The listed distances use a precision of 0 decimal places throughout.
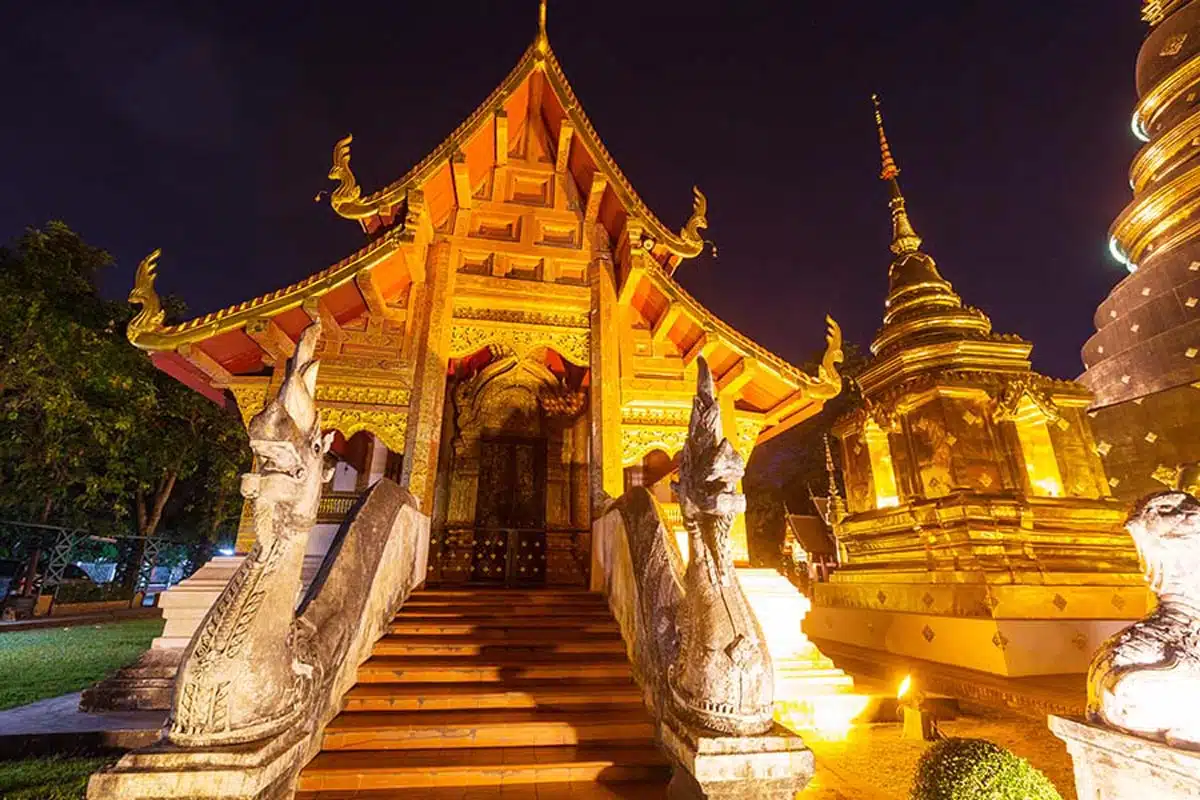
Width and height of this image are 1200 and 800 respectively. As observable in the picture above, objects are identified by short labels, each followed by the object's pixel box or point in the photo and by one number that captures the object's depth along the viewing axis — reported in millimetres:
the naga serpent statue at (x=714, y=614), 2791
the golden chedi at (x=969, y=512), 7008
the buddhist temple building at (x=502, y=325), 6199
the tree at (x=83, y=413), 11602
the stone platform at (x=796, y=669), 4672
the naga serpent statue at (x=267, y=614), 2424
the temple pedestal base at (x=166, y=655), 4512
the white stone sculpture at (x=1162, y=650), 2189
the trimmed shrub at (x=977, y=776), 2061
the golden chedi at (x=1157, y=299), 9297
